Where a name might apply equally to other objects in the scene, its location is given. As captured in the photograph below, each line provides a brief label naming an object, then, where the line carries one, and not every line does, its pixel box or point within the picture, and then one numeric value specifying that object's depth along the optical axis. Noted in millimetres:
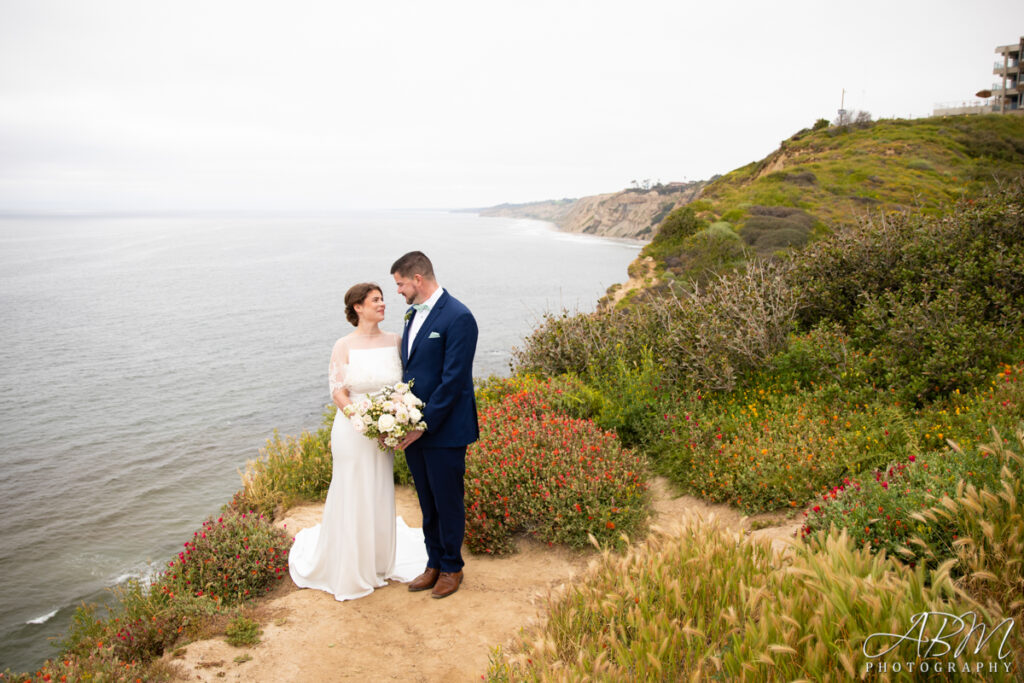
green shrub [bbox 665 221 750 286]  20922
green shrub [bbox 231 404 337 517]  9219
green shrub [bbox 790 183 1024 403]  7781
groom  5410
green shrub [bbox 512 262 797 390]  9305
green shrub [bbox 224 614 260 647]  5203
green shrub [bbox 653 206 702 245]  27781
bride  5906
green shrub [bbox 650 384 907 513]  6551
